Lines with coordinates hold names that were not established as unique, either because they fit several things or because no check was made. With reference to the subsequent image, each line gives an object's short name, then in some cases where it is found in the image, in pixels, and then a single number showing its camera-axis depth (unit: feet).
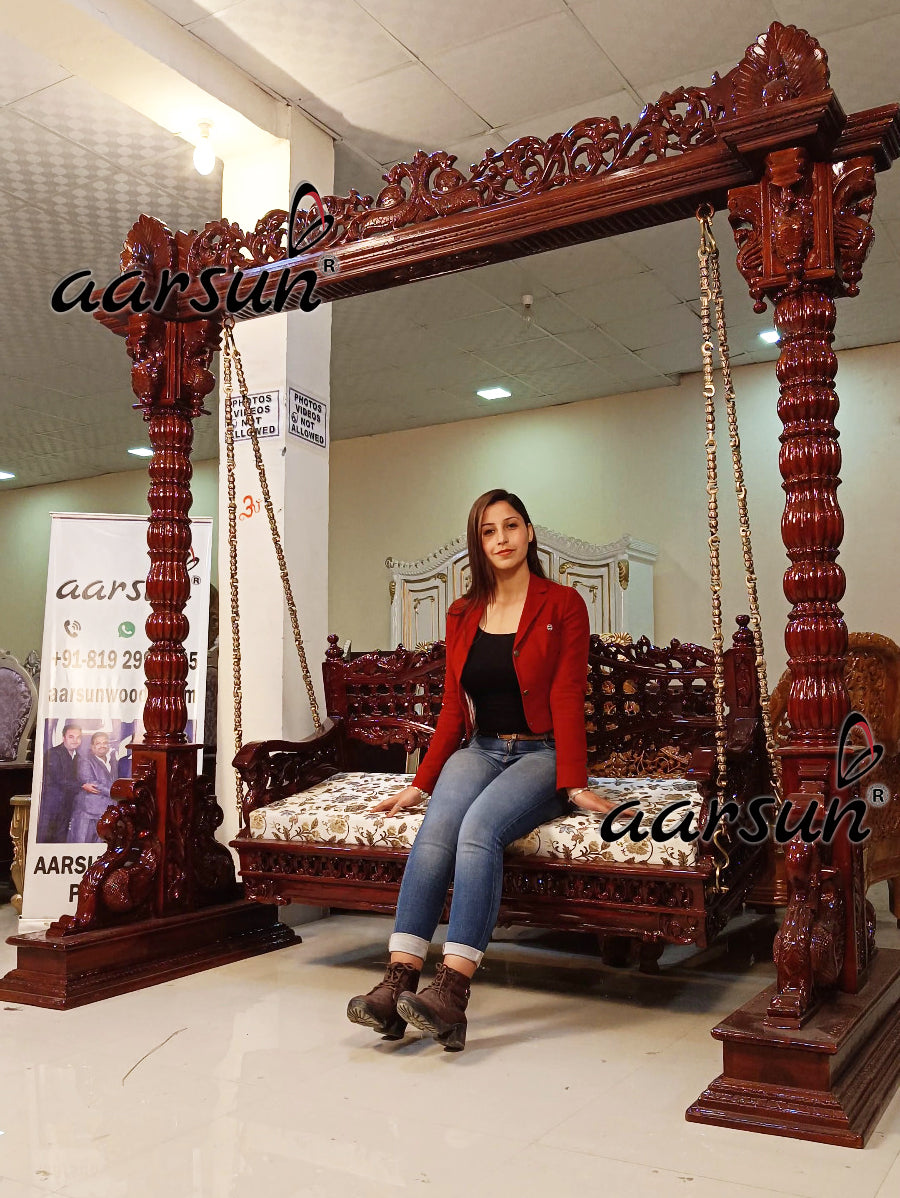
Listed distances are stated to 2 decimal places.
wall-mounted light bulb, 14.58
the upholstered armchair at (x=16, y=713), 17.10
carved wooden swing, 7.73
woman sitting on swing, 8.84
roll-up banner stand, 13.98
